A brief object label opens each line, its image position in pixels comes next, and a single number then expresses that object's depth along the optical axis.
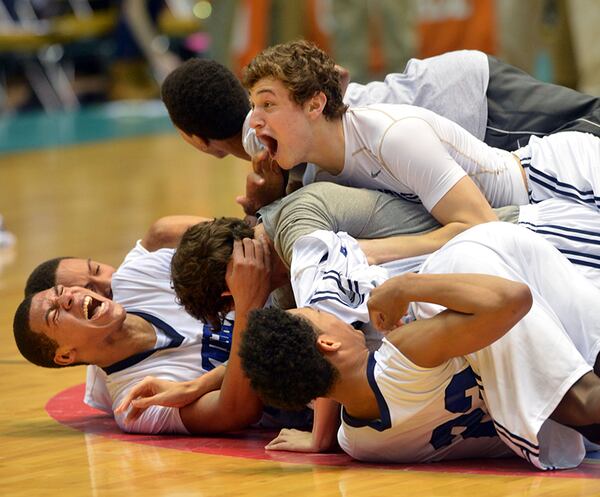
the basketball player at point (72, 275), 10.48
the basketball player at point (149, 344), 8.86
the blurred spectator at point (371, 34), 26.41
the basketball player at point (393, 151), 8.86
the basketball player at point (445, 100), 10.49
